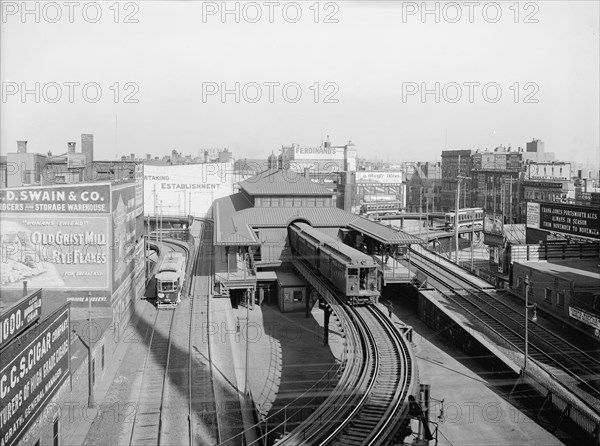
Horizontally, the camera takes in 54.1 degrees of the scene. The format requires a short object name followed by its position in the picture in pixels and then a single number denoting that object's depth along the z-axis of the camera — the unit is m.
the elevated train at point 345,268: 26.91
